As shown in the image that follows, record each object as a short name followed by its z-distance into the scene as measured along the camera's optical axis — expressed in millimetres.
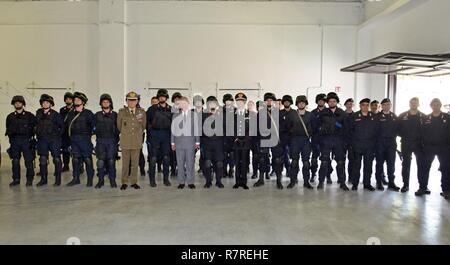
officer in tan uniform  6254
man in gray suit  6312
